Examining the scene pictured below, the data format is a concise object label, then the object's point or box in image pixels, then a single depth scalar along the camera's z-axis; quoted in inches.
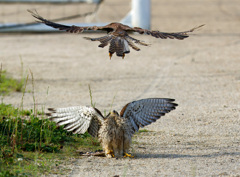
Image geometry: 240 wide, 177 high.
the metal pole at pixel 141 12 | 1204.5
